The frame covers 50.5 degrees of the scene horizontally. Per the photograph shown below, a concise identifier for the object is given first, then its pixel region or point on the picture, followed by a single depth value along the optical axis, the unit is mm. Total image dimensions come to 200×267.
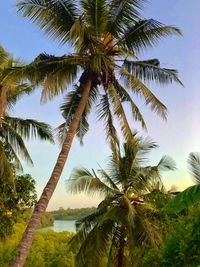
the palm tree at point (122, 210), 7885
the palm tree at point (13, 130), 8172
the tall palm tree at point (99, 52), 6162
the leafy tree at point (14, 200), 8613
